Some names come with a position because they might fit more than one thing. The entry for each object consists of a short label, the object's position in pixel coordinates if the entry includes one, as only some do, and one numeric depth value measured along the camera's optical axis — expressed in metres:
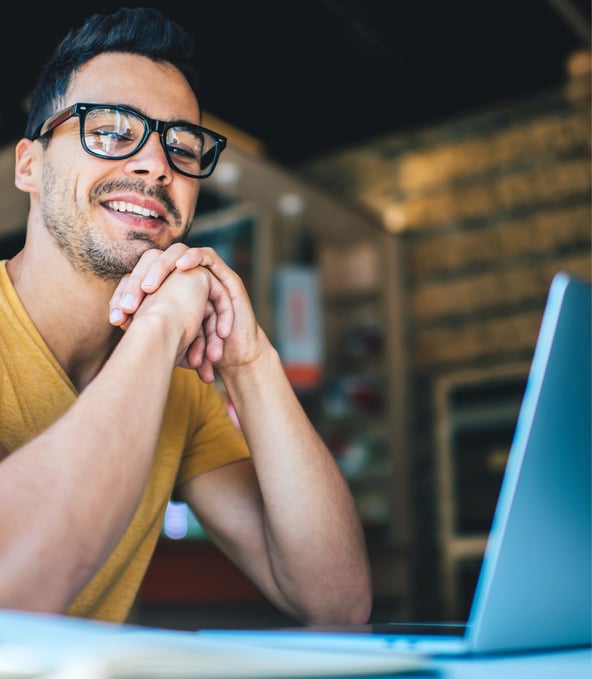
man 1.20
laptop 0.68
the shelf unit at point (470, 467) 5.03
